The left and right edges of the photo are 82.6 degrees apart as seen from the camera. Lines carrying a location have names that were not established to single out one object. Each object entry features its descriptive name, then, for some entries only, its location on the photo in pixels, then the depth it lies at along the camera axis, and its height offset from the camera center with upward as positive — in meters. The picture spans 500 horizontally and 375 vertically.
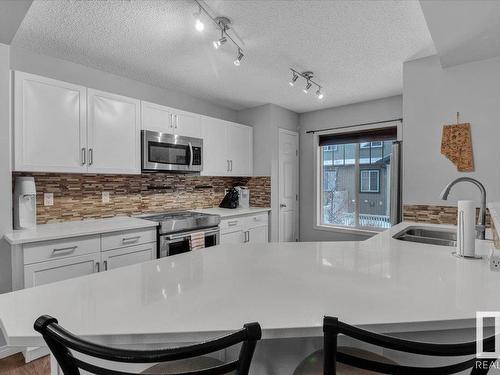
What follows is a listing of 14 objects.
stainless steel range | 2.80 -0.48
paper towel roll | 1.40 -0.22
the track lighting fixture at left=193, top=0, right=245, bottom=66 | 1.89 +1.15
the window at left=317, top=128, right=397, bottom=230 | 4.10 +0.06
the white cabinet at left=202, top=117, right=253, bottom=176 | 3.76 +0.50
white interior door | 4.43 -0.02
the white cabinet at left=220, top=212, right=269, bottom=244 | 3.51 -0.60
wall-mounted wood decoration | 2.52 +0.34
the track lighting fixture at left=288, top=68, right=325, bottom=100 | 2.92 +1.15
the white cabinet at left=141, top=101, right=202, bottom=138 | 3.07 +0.74
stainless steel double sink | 2.05 -0.40
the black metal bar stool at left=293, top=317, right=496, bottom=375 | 0.63 -0.37
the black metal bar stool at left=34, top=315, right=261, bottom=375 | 0.59 -0.35
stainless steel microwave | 3.02 +0.36
